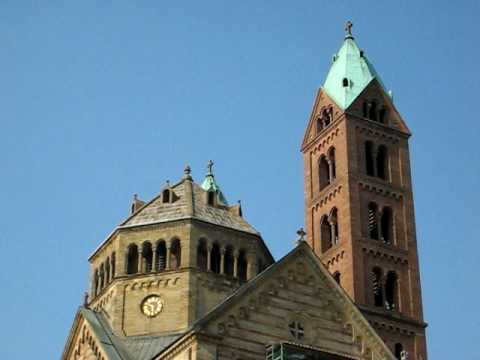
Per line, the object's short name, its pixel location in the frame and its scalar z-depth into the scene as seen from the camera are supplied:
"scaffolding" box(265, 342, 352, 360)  38.91
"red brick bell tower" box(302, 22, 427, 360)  64.50
